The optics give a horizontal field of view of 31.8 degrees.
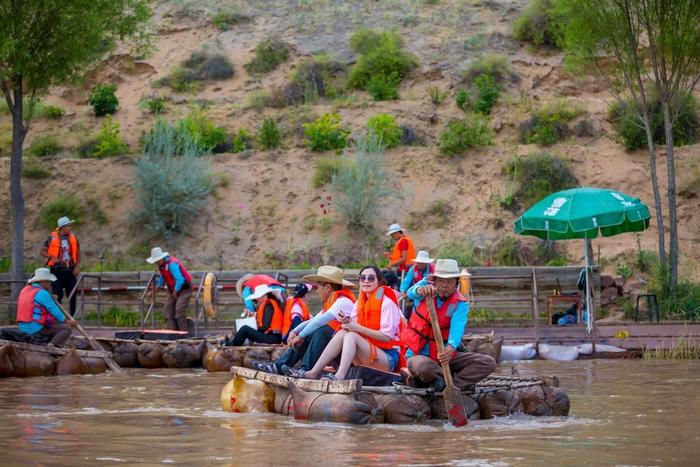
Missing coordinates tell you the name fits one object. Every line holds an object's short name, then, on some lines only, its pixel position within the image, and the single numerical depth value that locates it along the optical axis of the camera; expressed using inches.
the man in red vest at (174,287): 904.9
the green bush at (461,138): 1323.8
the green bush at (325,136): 1355.8
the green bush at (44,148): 1405.5
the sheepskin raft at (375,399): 491.8
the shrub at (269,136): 1374.3
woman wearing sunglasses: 514.6
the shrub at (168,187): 1256.2
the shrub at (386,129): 1347.2
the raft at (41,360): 730.2
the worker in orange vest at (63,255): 993.5
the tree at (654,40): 1015.0
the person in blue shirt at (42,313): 755.4
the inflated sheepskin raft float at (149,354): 826.8
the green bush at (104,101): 1492.4
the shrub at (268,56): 1590.8
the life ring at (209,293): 912.9
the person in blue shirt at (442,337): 497.0
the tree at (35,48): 1080.2
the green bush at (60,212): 1269.7
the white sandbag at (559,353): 825.2
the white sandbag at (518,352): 825.5
